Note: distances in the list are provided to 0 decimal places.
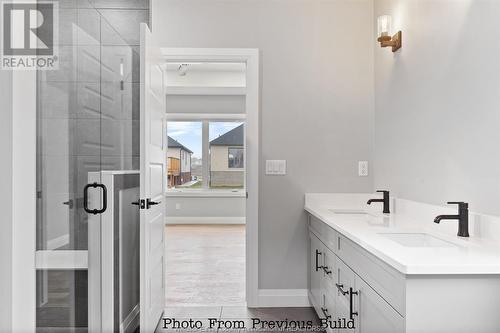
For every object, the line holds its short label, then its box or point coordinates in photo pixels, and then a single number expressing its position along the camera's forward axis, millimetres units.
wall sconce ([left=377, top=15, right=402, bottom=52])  2699
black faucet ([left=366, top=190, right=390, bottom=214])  2725
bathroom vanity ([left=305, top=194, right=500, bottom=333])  1272
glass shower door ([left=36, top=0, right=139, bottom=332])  1587
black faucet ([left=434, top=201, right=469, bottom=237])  1782
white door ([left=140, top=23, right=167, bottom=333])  2328
